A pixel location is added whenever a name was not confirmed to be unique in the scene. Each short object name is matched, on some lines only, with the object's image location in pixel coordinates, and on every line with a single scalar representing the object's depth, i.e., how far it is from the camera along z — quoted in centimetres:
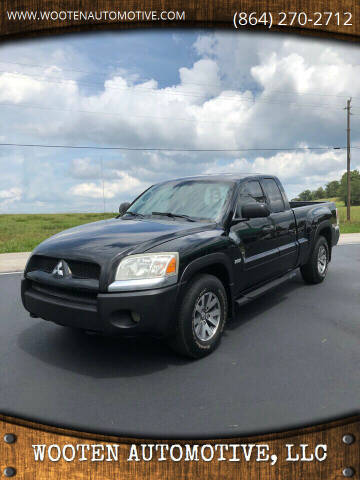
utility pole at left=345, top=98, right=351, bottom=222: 3062
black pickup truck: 324
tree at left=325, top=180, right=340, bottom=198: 9075
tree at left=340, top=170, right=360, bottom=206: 8831
